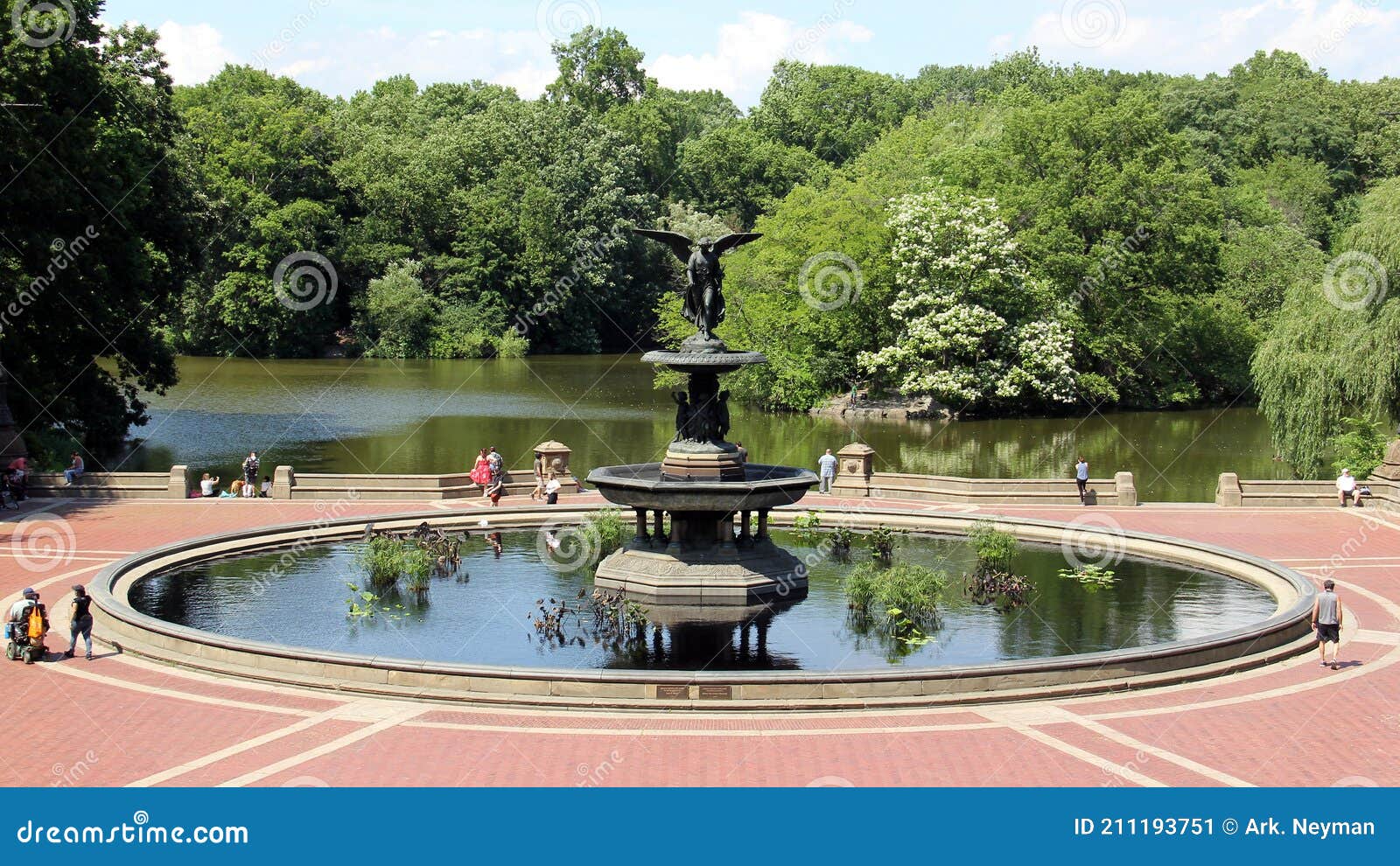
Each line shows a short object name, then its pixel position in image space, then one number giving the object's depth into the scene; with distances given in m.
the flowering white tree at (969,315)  67.44
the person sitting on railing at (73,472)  38.22
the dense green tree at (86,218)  41.44
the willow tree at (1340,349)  43.28
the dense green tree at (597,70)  129.12
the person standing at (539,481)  38.97
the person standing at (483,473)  38.56
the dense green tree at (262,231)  94.06
